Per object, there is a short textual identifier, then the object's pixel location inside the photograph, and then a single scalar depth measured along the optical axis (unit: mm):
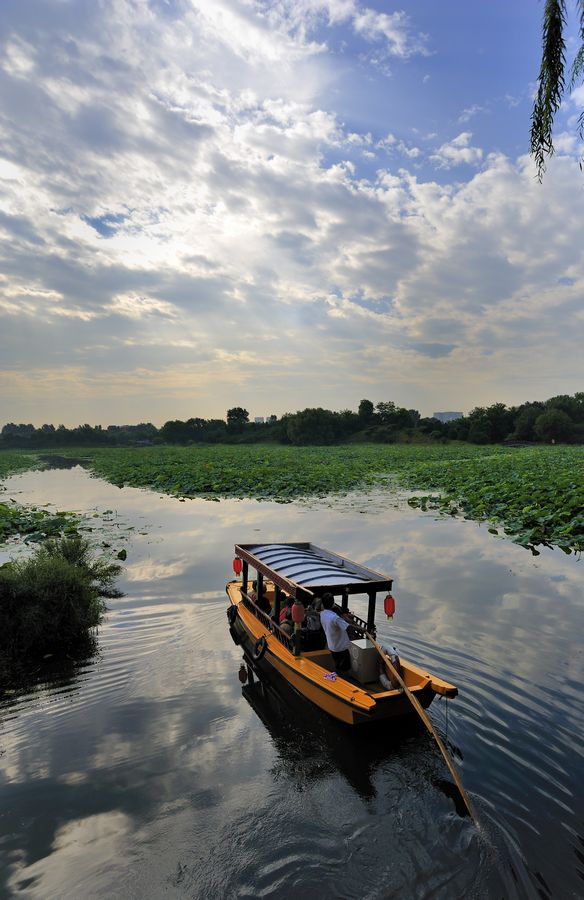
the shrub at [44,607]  8969
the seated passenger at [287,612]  8719
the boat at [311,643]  6426
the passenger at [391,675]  6887
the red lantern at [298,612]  7480
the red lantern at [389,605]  7879
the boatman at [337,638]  7418
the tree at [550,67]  6996
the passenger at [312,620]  8133
